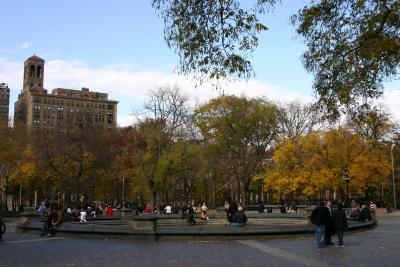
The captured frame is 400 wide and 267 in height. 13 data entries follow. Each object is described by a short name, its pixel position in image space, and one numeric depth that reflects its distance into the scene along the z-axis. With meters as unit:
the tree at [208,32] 9.60
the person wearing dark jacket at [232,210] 27.47
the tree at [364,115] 14.15
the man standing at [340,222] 17.50
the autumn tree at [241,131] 56.81
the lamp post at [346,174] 37.81
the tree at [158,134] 52.75
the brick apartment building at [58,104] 135.00
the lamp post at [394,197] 55.84
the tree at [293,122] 59.56
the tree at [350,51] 12.39
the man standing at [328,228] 17.48
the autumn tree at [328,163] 53.09
